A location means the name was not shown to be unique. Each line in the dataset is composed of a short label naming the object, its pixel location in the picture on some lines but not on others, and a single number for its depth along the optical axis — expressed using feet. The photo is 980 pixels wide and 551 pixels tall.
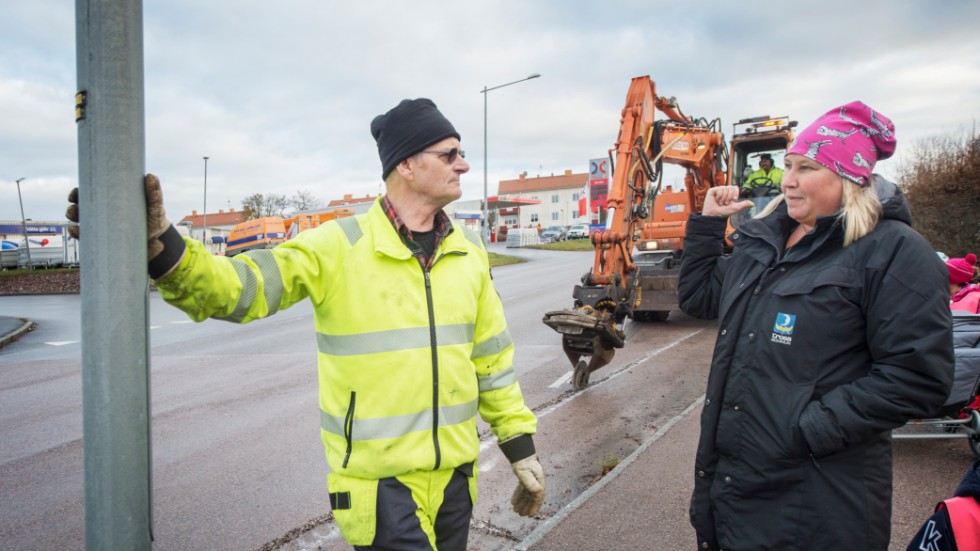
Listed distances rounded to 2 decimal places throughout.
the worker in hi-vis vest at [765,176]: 34.37
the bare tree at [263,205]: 204.13
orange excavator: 22.57
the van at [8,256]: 116.88
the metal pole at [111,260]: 4.37
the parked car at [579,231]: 174.50
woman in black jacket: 6.19
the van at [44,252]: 117.80
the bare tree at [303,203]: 210.79
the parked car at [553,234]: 180.41
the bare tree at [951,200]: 41.96
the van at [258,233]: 106.11
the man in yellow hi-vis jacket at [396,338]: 6.22
